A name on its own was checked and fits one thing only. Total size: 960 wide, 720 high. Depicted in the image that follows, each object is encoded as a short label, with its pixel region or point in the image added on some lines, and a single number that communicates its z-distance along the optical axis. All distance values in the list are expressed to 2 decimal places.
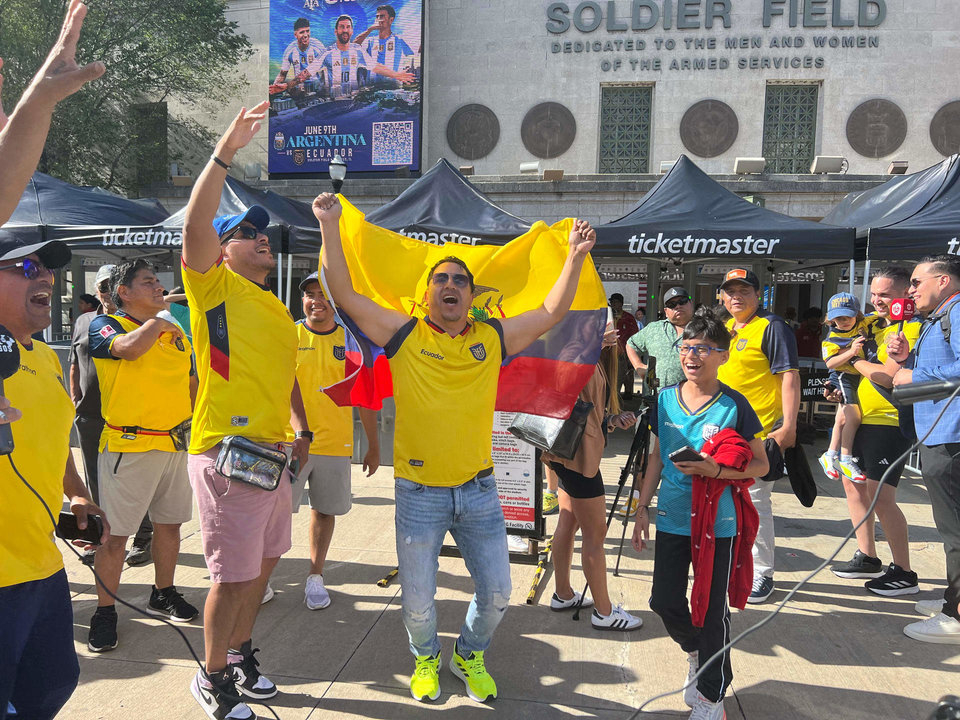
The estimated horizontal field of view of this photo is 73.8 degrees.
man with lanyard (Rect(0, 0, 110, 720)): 1.95
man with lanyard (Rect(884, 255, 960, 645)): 3.37
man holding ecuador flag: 2.88
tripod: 4.10
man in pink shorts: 2.73
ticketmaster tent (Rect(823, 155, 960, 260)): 6.92
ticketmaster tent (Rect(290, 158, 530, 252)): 7.60
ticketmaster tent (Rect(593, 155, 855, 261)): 7.30
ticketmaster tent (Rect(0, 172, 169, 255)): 8.66
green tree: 17.58
